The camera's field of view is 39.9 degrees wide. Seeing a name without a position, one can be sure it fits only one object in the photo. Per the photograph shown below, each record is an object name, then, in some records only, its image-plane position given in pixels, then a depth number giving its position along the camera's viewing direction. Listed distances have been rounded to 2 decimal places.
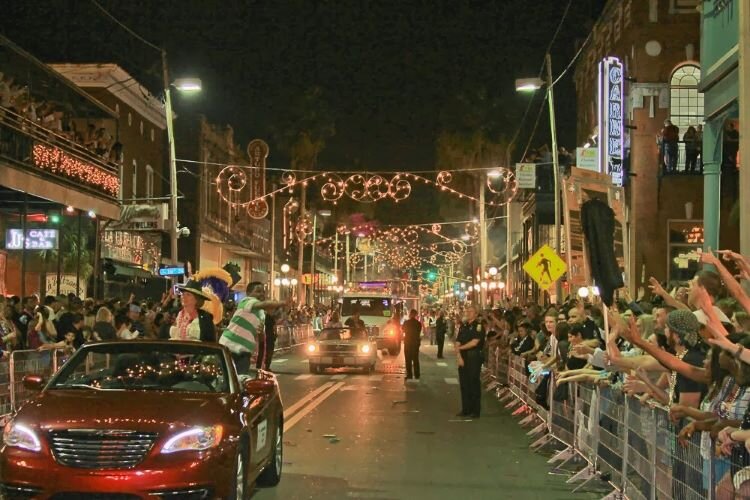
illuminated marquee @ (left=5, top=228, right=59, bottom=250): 26.84
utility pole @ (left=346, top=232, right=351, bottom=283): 89.75
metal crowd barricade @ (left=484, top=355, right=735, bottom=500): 6.87
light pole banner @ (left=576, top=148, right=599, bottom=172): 28.59
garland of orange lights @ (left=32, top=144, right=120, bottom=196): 24.23
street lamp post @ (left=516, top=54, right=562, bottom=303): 26.31
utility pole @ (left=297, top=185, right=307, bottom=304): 59.15
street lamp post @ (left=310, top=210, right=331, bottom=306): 64.81
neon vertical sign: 28.86
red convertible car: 7.61
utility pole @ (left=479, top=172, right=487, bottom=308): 47.44
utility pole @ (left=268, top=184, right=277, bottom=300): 50.78
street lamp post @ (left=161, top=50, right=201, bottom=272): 27.60
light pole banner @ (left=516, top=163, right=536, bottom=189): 34.50
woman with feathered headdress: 11.76
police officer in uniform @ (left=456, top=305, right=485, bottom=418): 17.62
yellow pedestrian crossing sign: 24.61
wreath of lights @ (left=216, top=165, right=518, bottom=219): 33.80
